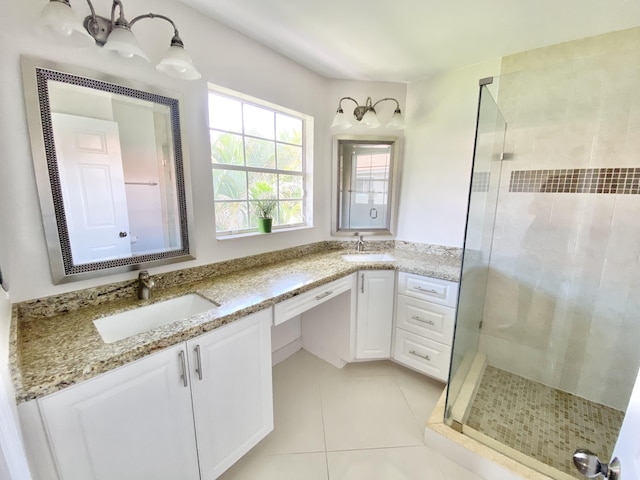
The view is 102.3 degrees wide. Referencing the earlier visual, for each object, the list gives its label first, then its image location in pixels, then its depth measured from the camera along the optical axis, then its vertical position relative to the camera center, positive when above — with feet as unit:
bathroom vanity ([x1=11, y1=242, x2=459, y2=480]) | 2.58 -2.16
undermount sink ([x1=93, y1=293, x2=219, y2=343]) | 3.80 -1.95
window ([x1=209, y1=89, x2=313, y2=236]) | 5.71 +0.89
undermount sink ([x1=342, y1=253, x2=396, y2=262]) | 6.97 -1.65
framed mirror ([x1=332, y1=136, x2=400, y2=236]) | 7.77 +0.41
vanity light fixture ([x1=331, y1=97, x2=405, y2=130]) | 6.81 +2.08
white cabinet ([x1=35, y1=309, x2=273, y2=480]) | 2.62 -2.65
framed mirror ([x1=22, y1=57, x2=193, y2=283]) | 3.50 +0.38
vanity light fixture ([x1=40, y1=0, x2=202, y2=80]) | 3.02 +2.07
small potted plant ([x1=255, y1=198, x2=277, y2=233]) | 6.29 -0.41
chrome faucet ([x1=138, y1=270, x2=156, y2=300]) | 4.27 -1.50
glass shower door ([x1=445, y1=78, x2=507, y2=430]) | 5.08 -1.10
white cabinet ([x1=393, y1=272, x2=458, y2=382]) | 5.92 -2.98
